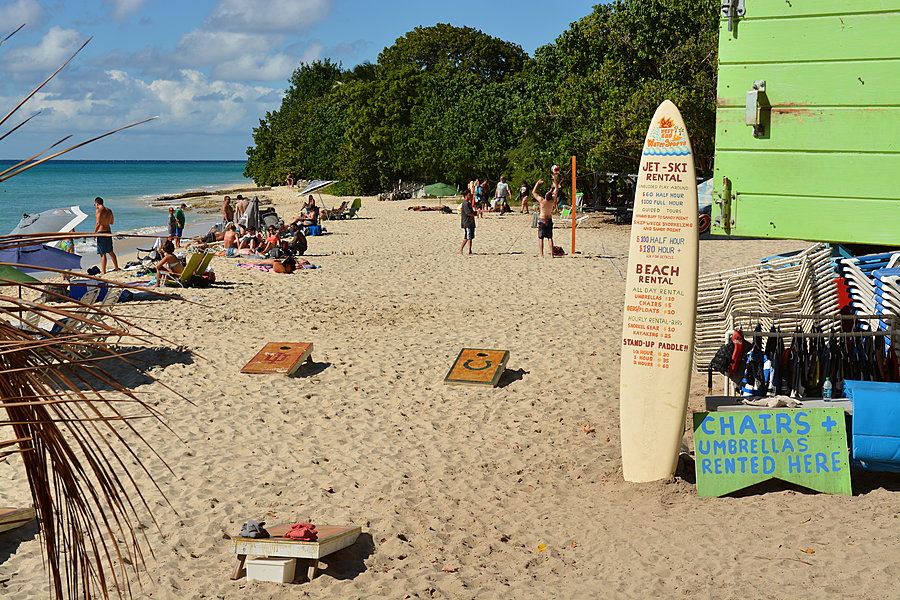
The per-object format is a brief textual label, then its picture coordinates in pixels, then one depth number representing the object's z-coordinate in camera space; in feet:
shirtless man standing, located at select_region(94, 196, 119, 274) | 56.24
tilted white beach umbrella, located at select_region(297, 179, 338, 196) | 112.41
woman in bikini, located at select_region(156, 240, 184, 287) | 52.65
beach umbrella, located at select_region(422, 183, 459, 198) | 131.12
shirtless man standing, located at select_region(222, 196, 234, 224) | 88.33
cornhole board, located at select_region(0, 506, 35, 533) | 20.80
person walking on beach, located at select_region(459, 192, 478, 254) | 67.87
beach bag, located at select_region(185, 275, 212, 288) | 53.98
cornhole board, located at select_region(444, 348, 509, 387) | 32.96
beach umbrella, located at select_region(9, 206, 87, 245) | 51.21
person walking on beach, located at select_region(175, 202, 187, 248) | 76.74
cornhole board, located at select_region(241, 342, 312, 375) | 34.33
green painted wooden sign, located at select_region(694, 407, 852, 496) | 21.59
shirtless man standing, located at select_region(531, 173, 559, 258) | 62.60
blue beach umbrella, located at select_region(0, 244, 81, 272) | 38.28
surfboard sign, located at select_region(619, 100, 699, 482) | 22.50
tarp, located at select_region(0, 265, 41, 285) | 23.52
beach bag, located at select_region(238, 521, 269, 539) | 19.12
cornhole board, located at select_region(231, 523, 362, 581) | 18.58
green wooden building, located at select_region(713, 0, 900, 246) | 19.69
